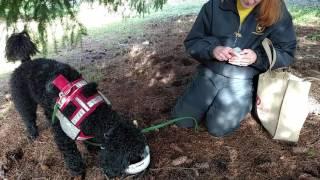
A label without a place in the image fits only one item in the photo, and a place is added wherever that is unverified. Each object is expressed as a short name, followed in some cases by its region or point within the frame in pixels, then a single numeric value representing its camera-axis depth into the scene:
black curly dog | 1.74
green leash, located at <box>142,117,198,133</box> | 2.34
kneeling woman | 2.19
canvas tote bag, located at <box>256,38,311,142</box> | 2.09
